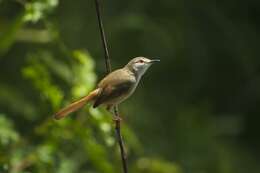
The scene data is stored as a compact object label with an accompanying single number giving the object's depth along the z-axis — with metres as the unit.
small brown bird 8.40
